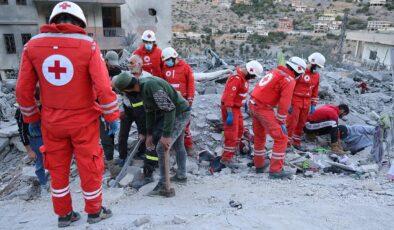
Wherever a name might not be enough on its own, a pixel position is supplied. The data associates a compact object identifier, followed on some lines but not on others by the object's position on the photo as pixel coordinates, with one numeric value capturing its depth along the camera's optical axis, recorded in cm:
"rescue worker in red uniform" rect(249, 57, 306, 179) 445
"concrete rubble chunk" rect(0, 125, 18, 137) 576
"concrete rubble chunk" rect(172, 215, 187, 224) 289
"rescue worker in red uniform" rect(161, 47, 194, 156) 527
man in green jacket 331
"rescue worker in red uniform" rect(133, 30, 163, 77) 550
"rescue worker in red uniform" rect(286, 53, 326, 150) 583
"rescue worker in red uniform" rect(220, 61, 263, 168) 492
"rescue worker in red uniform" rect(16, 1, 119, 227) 261
